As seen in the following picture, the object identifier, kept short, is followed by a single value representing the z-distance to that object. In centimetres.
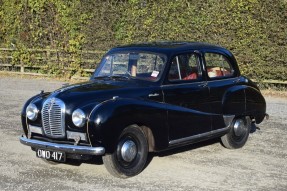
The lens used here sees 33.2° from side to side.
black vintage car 599
